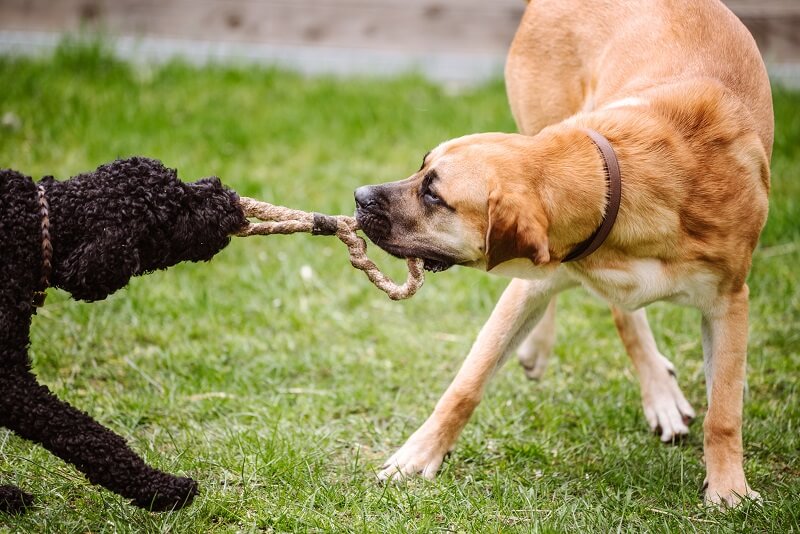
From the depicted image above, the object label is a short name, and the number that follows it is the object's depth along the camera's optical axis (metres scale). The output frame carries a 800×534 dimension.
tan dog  6.26
